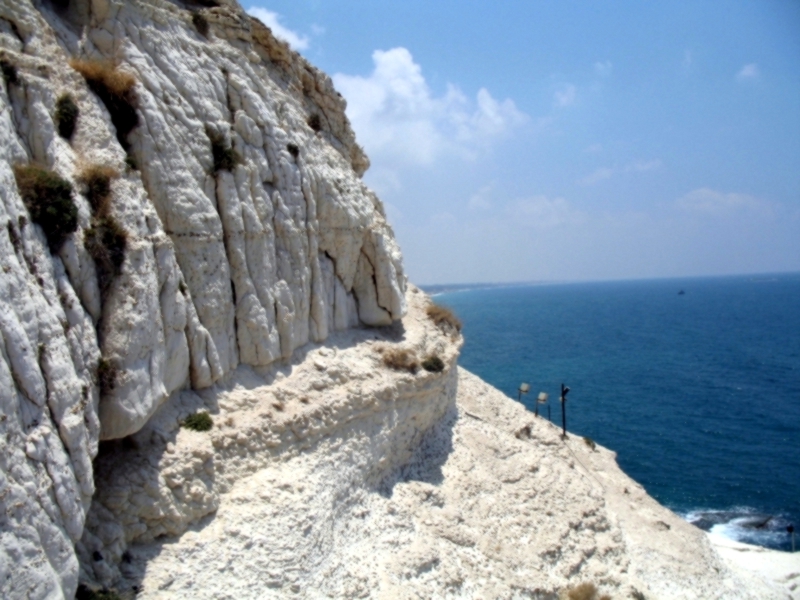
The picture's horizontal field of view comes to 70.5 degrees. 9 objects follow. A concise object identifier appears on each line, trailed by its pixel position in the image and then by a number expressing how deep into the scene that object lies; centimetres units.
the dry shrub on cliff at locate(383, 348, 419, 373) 2548
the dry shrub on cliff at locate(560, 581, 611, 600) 2372
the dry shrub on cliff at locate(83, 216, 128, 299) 1454
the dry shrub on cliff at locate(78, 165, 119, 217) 1520
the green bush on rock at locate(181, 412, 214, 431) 1759
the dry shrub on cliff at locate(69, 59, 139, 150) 1677
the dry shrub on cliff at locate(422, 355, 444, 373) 2662
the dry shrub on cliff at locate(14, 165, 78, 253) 1320
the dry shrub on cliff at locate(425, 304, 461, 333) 3238
